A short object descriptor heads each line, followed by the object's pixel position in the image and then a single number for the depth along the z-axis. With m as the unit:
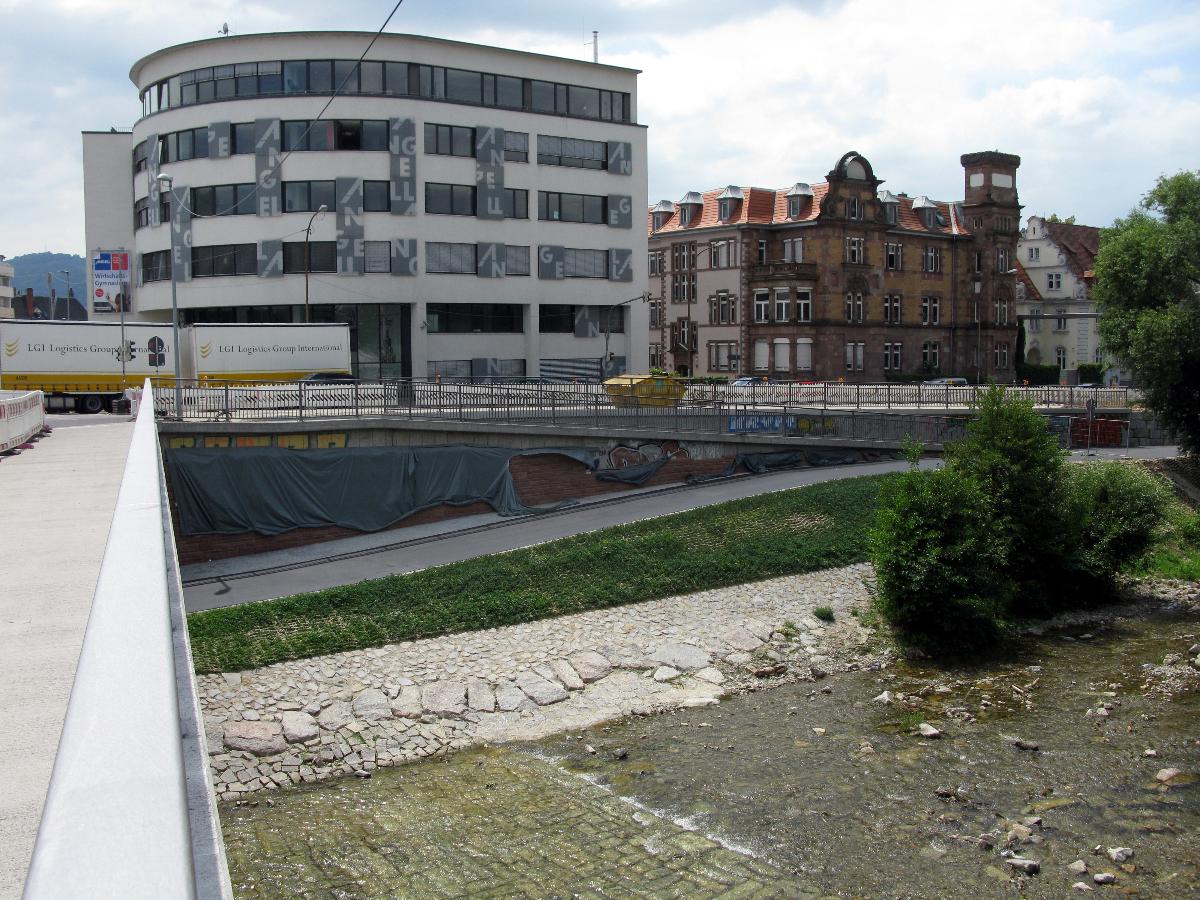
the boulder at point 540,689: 20.80
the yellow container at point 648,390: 39.00
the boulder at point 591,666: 21.98
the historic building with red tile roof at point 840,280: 70.69
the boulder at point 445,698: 19.97
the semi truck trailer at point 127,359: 45.06
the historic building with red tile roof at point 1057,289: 85.94
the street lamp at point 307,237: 53.00
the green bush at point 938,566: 24.56
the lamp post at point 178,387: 32.06
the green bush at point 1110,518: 29.05
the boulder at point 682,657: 22.88
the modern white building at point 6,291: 126.94
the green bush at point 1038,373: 83.06
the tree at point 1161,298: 40.34
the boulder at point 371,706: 19.52
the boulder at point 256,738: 18.05
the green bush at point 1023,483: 27.98
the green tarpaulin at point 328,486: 30.20
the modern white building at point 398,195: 54.59
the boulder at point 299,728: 18.45
